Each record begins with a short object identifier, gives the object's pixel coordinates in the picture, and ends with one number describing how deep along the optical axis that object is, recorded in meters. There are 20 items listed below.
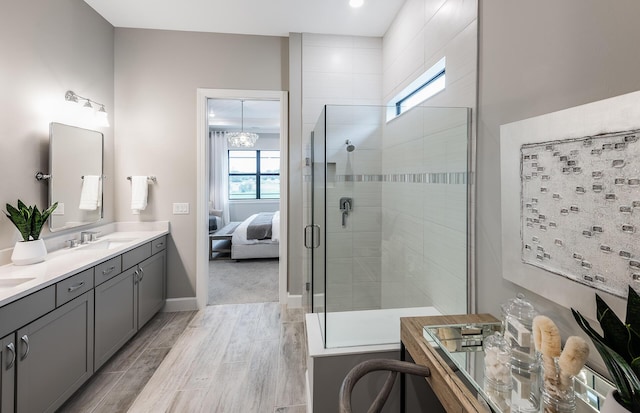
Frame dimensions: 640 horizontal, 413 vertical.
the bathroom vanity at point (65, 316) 1.44
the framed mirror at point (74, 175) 2.36
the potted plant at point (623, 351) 0.59
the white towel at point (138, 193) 3.11
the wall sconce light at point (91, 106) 2.51
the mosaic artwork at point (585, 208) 0.85
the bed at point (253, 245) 5.30
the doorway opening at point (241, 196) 3.31
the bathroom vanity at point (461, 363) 0.89
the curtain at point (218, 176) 7.30
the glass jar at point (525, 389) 0.87
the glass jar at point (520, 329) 1.03
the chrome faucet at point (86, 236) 2.66
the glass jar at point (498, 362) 0.97
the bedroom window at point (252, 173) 7.78
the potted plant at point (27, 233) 1.91
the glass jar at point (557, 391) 0.83
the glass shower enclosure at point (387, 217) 1.82
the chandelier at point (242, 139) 5.91
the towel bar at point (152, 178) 3.20
